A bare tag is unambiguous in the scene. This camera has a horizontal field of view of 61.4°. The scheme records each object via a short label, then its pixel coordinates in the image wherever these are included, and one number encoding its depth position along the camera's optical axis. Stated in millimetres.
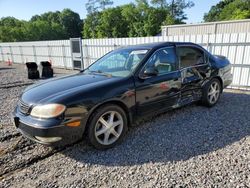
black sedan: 2830
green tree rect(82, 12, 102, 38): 56719
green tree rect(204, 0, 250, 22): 33991
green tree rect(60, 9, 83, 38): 82156
